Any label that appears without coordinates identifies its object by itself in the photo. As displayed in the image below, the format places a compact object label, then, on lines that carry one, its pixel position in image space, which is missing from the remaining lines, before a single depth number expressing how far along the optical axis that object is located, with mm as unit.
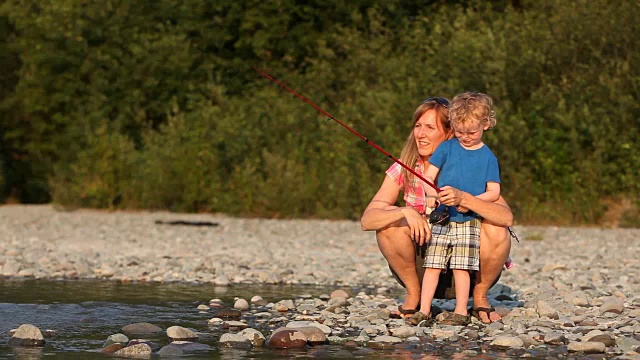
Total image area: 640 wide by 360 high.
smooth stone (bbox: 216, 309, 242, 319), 10955
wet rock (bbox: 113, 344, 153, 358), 8520
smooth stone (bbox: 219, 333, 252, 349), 9110
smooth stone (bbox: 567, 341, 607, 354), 8748
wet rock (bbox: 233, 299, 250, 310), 11672
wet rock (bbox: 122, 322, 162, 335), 9787
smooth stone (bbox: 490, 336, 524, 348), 9043
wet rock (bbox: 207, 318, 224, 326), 10445
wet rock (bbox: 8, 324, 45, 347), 8942
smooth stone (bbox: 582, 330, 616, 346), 9049
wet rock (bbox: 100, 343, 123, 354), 8654
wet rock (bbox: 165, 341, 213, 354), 8795
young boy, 9888
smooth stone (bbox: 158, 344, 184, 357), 8573
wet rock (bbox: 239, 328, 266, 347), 9160
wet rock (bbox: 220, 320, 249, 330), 10270
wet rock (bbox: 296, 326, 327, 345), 9204
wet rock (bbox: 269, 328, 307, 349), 9023
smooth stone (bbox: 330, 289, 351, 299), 12618
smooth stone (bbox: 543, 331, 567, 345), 9251
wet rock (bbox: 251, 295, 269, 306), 12169
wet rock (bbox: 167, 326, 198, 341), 9426
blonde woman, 10069
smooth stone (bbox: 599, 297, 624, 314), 10908
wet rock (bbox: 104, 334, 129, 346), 8982
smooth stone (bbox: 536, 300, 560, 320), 10678
